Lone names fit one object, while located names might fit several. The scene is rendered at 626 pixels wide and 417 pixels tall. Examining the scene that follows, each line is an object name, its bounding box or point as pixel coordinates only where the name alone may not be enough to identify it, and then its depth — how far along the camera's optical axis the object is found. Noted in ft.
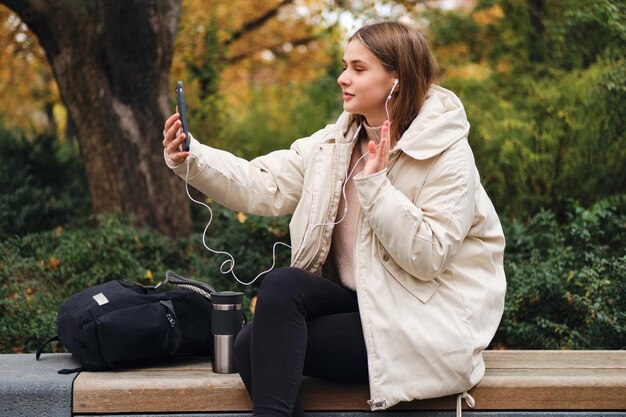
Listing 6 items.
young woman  8.86
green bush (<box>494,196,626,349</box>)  12.66
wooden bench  9.62
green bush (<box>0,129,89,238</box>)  20.67
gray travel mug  10.15
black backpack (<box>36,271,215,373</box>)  9.84
